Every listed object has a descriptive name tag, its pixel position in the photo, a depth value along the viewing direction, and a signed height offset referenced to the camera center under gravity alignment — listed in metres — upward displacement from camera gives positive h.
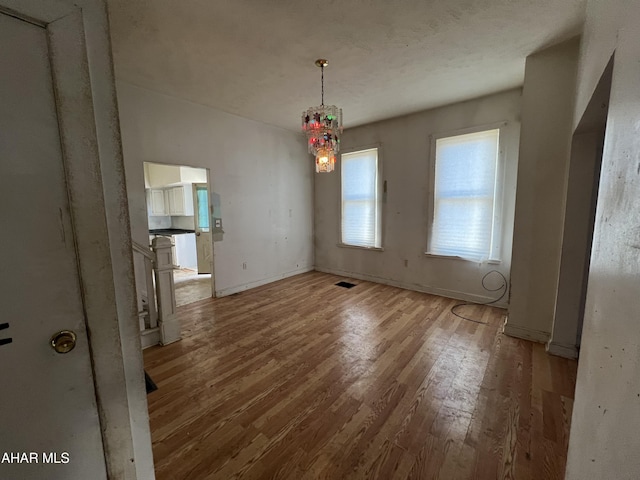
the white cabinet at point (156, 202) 6.56 +0.23
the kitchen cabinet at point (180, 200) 6.08 +0.27
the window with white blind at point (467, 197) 3.43 +0.16
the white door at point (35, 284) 0.69 -0.21
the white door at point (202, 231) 5.37 -0.44
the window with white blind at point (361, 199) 4.54 +0.18
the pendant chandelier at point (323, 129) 2.49 +0.79
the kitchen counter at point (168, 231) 6.03 -0.50
